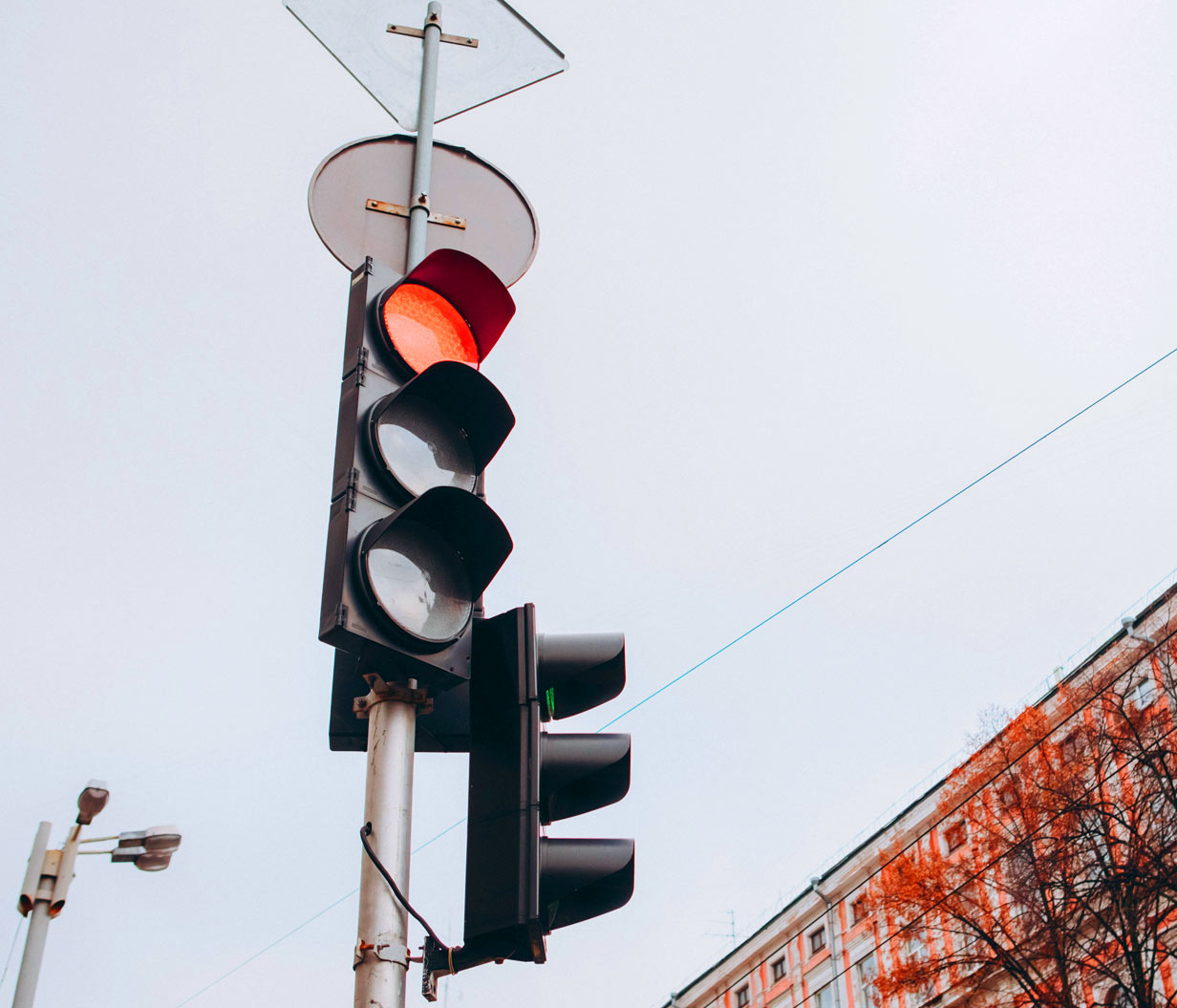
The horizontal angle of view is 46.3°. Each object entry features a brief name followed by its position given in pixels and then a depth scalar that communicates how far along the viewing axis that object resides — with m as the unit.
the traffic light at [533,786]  2.35
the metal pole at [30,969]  10.36
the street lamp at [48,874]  10.58
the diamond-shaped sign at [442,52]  4.12
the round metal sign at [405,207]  3.74
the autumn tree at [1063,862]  20.39
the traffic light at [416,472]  2.46
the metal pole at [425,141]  3.50
